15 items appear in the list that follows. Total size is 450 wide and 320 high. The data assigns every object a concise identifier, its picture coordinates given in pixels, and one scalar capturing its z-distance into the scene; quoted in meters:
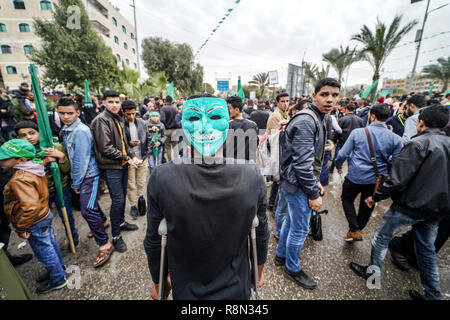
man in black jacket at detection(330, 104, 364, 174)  5.14
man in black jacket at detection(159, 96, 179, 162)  6.45
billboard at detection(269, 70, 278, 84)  16.17
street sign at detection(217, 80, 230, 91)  15.09
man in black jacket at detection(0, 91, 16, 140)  5.90
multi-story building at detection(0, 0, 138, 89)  25.05
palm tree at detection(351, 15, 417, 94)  12.91
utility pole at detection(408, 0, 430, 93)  10.61
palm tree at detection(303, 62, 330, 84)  22.59
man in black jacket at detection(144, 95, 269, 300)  1.02
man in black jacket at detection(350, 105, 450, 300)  1.98
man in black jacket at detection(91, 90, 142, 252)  2.86
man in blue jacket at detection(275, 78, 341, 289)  2.02
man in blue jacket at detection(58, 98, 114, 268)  2.68
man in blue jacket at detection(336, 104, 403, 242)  2.68
